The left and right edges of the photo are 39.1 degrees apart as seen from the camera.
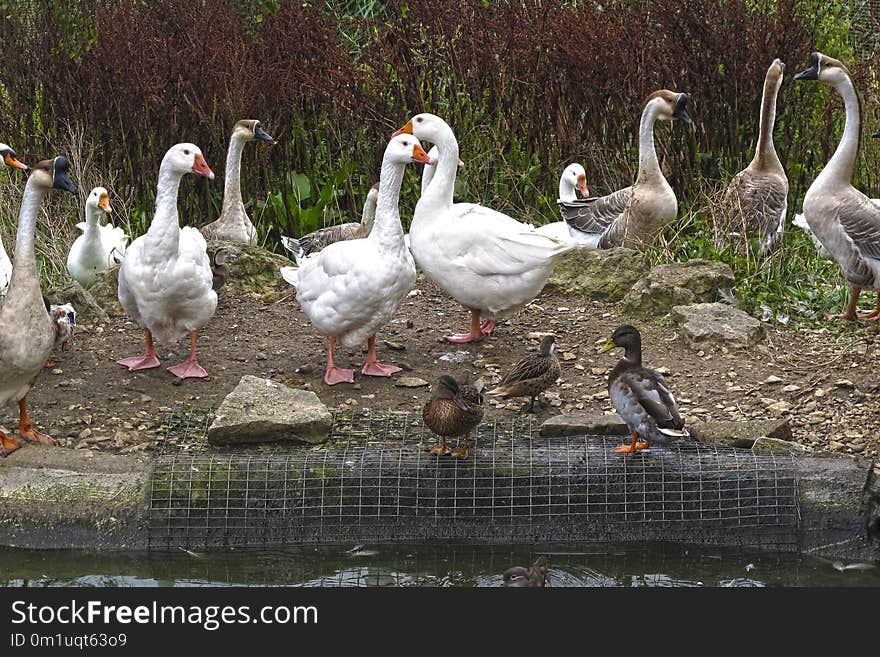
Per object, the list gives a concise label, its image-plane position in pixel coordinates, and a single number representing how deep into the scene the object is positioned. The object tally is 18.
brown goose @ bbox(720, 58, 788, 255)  8.89
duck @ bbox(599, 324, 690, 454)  5.54
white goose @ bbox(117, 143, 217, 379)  6.95
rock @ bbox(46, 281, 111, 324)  8.01
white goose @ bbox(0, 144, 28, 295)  7.86
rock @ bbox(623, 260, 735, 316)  7.93
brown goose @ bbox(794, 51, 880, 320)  7.88
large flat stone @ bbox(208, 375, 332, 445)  5.97
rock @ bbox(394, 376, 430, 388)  7.01
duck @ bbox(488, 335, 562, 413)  6.33
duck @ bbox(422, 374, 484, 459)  5.51
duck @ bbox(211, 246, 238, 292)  8.20
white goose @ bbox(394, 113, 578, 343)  7.27
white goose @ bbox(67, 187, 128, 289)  8.72
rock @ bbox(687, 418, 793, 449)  5.93
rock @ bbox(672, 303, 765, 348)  7.37
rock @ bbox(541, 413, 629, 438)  6.05
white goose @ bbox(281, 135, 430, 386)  6.79
